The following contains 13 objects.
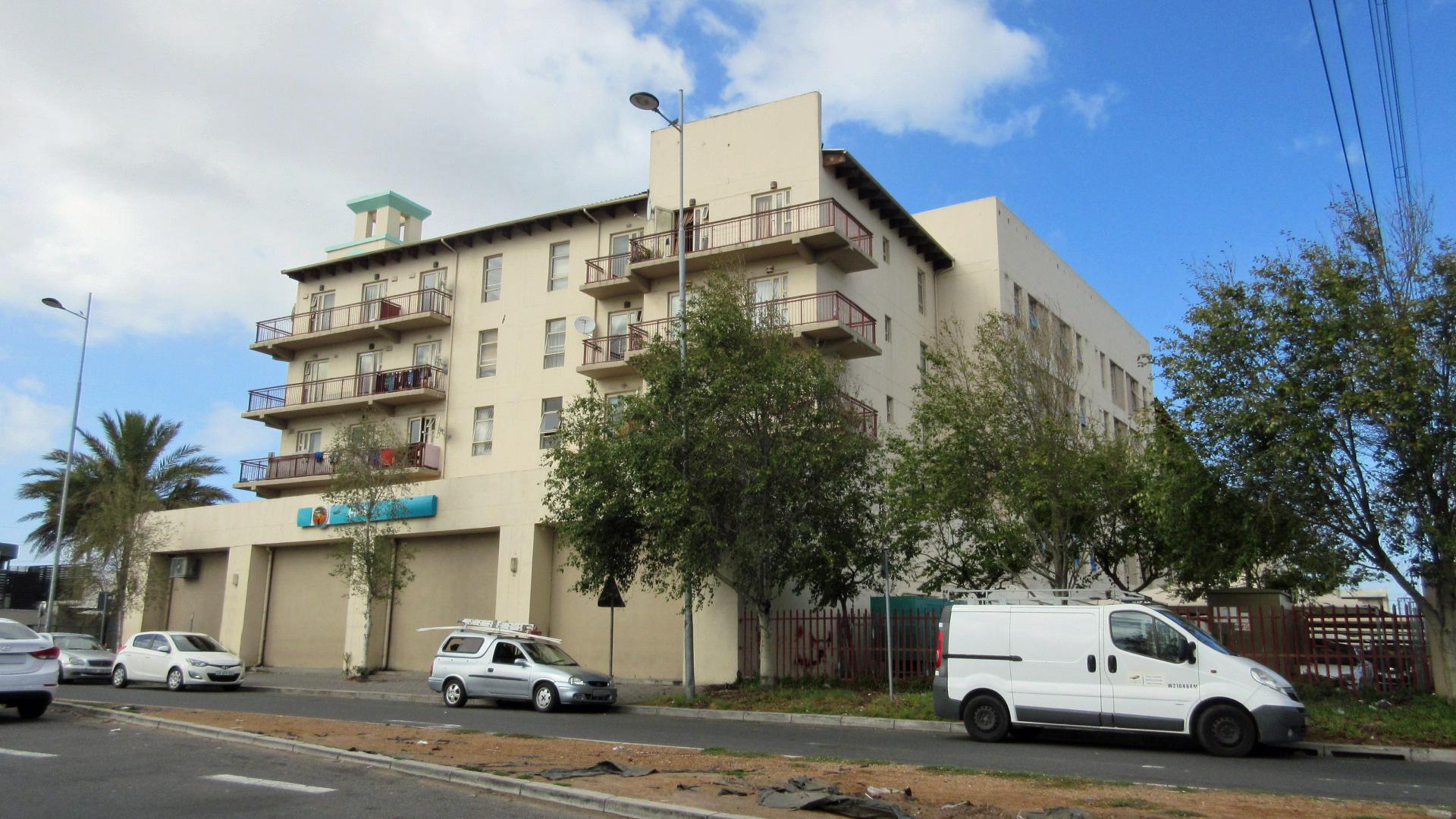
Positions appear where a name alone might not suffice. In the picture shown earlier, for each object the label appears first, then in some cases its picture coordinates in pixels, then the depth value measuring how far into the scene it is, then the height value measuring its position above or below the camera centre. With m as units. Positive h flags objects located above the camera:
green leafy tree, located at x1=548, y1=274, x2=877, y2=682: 20.55 +2.90
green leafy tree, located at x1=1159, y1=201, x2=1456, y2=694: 15.21 +3.31
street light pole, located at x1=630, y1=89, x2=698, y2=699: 21.22 +5.73
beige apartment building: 28.08 +8.65
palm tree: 40.56 +5.21
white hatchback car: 23.86 -1.25
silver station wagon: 19.36 -1.10
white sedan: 13.97 -0.87
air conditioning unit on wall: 36.06 +1.37
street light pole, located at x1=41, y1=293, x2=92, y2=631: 34.22 +2.73
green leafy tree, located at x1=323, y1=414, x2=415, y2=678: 28.11 +2.63
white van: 12.80 -0.70
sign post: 21.91 +0.34
